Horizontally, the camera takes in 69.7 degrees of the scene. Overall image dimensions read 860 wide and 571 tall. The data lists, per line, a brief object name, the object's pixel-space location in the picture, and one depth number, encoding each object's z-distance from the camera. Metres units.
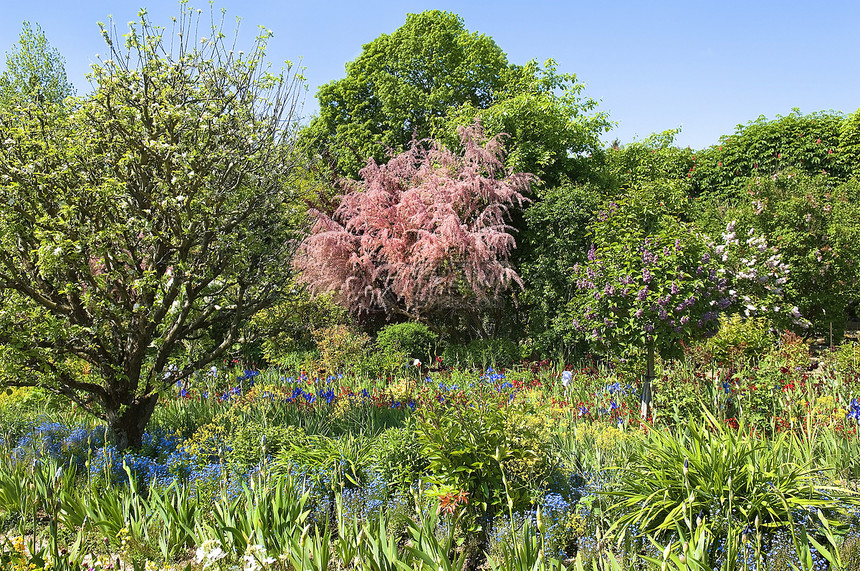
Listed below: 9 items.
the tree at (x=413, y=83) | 12.79
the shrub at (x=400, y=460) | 3.97
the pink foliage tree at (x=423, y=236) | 8.99
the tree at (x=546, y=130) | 10.17
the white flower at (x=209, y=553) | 2.42
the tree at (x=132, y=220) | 4.28
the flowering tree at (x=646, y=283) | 5.57
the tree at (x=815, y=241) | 9.75
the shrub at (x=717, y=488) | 3.12
